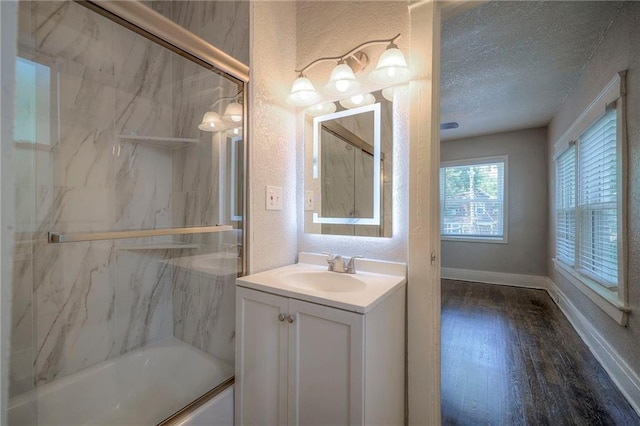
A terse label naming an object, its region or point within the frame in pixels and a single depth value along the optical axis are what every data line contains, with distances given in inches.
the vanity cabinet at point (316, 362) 37.8
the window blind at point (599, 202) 81.5
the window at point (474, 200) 169.3
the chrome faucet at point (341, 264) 55.2
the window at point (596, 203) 75.5
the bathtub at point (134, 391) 48.1
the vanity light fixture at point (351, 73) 49.2
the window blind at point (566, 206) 116.3
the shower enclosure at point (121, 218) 46.2
